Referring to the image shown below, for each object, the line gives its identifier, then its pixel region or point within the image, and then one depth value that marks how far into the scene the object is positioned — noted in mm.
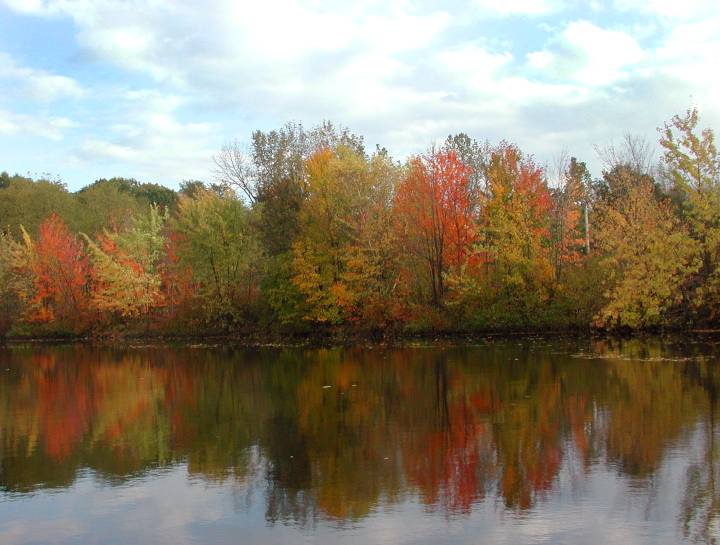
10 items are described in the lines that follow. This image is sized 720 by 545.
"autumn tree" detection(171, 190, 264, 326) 48375
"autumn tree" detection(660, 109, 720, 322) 32562
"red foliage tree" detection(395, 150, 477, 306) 41156
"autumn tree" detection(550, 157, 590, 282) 38469
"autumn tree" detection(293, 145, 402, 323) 41719
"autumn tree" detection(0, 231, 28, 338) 57781
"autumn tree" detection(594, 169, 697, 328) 32844
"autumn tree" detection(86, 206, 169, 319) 52156
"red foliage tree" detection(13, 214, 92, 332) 55781
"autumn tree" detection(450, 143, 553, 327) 37719
